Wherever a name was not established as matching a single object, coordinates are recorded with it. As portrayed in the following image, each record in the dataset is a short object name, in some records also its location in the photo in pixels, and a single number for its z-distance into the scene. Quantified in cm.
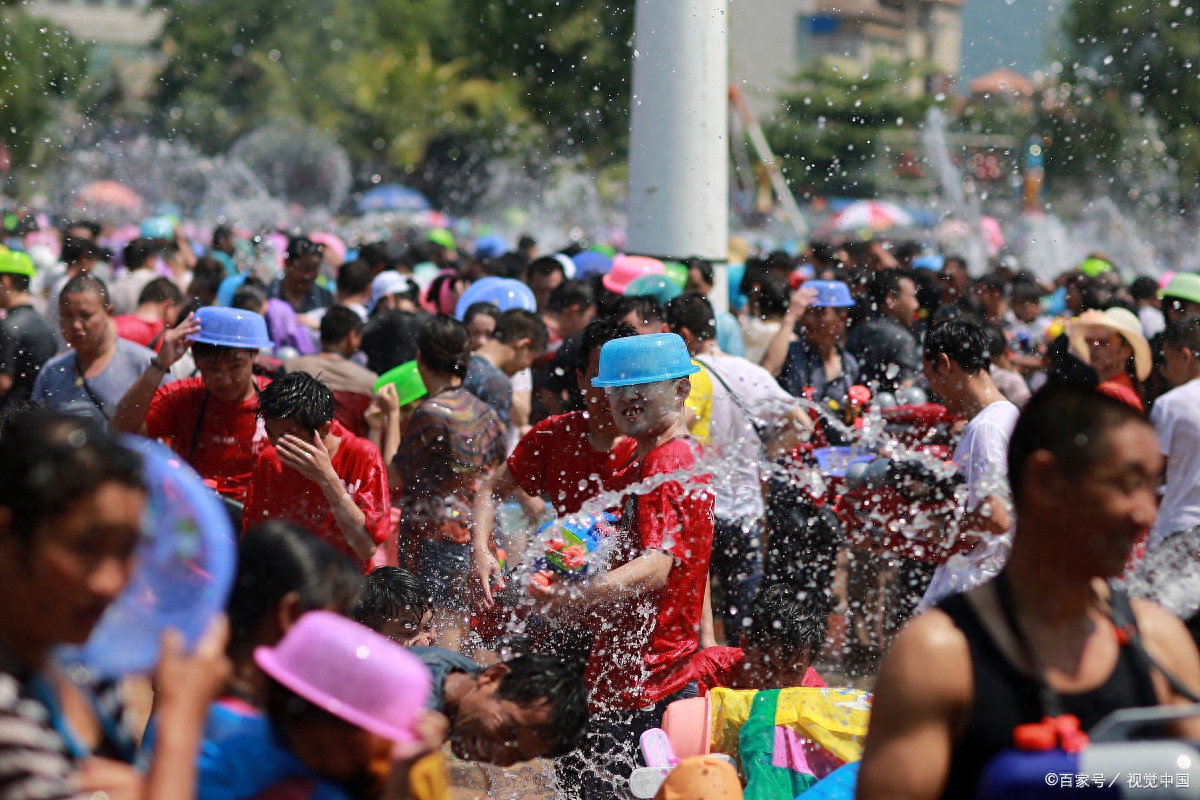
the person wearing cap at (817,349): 1391
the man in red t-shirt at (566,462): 903
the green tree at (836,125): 9506
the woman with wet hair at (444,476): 1058
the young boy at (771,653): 866
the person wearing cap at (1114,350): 1238
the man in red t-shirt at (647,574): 762
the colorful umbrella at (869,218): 5275
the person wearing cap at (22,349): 1352
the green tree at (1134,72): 7550
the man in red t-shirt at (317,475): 891
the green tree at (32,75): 8112
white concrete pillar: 1542
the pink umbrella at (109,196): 5822
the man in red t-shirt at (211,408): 1007
